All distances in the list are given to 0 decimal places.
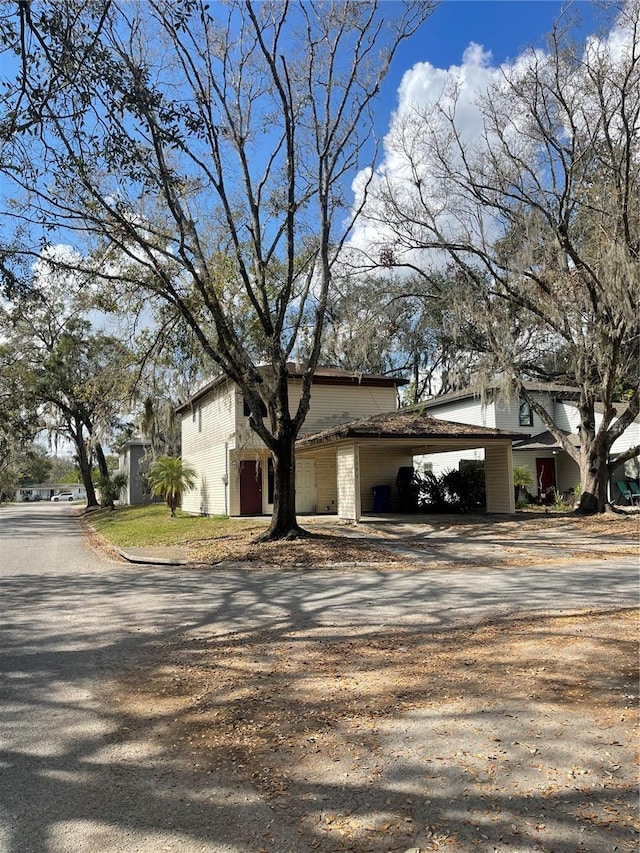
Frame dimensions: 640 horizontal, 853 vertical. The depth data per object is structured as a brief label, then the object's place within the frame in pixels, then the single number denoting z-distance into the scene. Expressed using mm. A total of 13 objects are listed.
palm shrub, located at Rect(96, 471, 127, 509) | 39344
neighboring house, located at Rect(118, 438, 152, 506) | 43375
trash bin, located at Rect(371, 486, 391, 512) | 24172
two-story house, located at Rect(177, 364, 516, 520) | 21391
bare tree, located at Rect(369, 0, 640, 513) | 15281
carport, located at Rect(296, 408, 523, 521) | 18797
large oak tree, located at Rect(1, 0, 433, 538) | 12469
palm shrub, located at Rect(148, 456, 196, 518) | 25172
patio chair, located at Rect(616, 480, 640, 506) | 23930
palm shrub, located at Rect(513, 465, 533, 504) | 26391
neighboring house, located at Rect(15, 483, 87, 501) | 115750
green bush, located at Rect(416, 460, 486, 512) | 23688
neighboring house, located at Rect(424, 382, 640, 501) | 27594
